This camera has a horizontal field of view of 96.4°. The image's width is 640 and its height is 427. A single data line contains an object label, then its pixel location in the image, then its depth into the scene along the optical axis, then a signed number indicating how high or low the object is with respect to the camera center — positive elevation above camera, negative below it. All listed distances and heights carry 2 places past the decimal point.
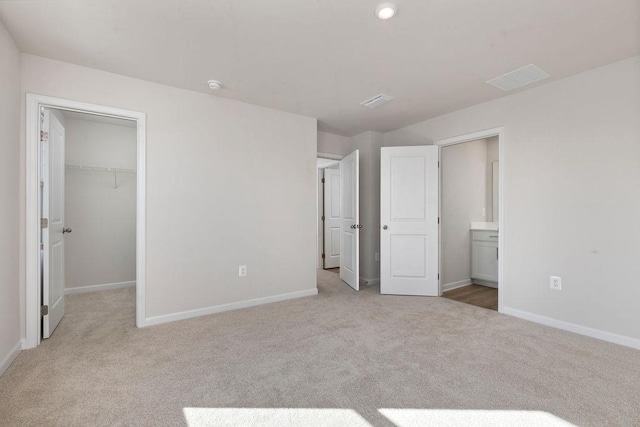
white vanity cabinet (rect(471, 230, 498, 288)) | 4.35 -0.70
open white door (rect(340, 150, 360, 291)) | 4.25 -0.12
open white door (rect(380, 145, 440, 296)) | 4.00 -0.11
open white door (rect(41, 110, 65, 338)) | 2.53 -0.07
